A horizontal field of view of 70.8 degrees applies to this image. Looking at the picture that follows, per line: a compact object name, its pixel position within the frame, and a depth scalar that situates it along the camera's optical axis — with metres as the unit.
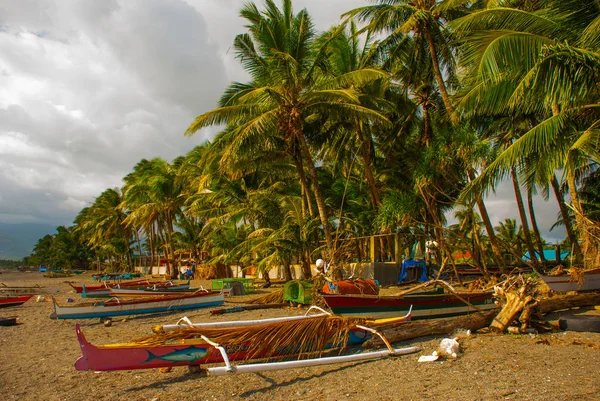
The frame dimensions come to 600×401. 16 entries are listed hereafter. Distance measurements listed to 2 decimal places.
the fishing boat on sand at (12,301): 16.23
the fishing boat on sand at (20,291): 17.78
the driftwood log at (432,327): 7.51
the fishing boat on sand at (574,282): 11.32
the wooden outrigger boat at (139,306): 11.61
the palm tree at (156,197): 34.09
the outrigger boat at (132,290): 15.73
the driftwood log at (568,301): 10.25
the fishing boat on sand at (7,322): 12.22
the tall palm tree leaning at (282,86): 14.48
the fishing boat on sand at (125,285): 17.98
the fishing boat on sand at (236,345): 5.38
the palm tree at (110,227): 49.53
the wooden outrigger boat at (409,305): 8.70
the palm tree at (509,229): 39.62
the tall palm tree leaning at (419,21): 15.21
